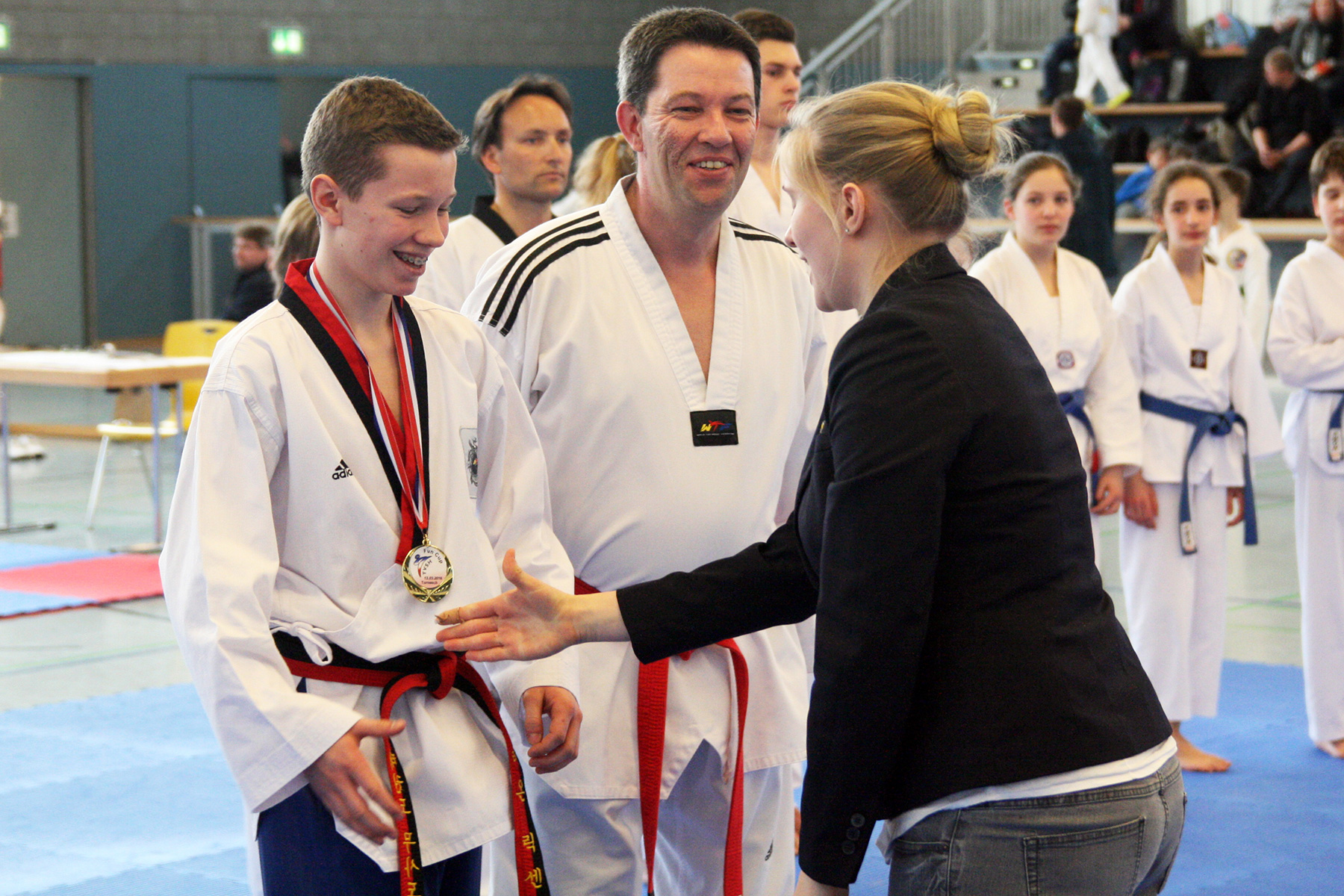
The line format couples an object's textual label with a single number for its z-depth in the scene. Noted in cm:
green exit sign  1574
